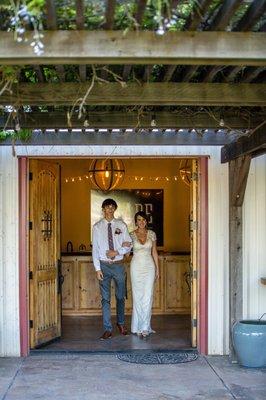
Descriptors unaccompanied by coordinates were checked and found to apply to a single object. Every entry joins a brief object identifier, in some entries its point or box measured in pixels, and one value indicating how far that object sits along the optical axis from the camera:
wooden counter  9.16
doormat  6.64
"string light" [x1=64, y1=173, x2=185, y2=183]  10.49
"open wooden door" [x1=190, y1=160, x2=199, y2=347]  7.02
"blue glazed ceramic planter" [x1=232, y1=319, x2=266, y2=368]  6.31
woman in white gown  7.65
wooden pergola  2.95
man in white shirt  7.57
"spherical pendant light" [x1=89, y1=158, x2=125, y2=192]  8.95
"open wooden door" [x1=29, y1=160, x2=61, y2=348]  6.95
